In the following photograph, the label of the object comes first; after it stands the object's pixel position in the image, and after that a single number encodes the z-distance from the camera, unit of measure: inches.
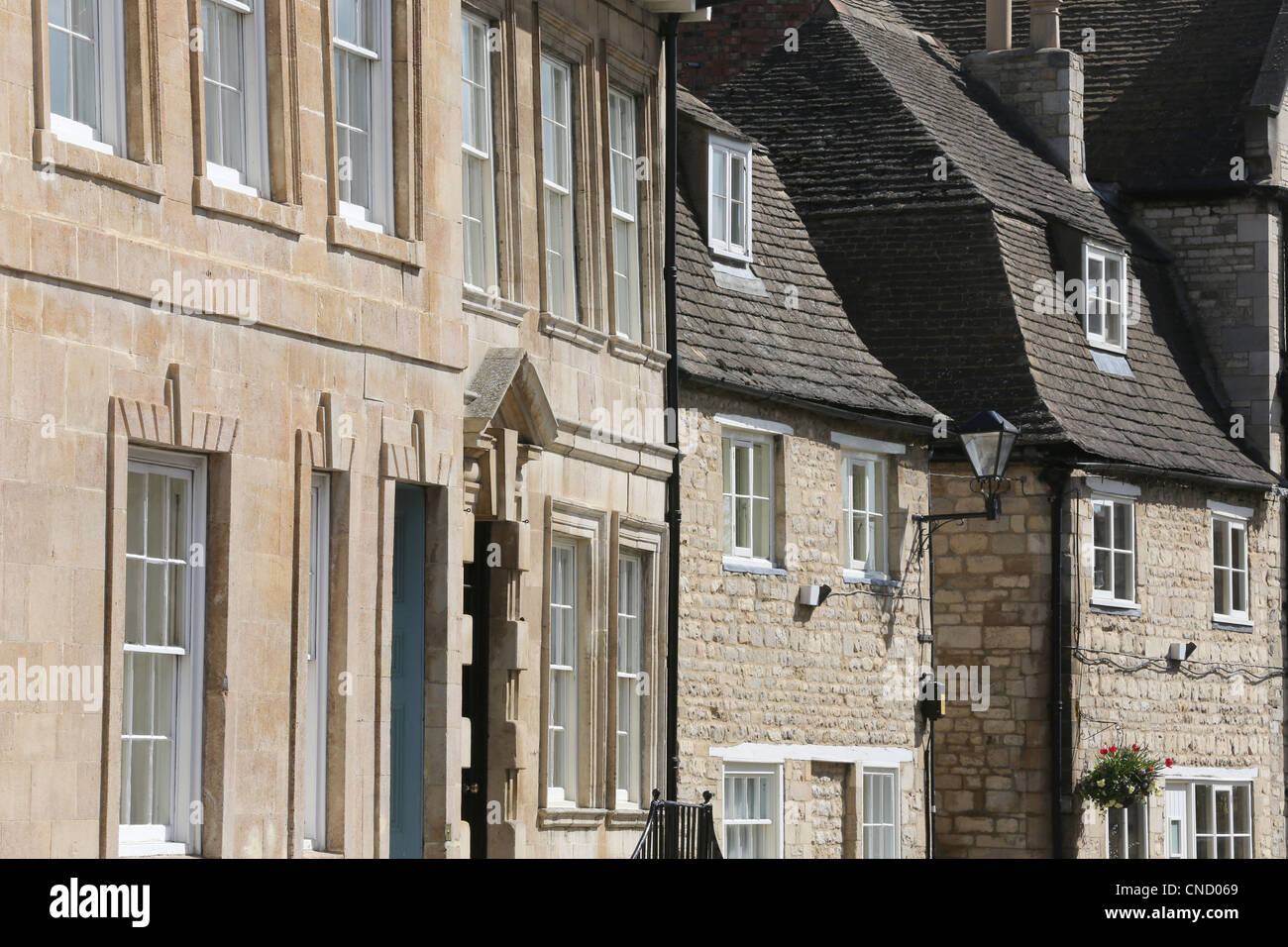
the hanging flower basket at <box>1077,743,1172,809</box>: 1074.7
